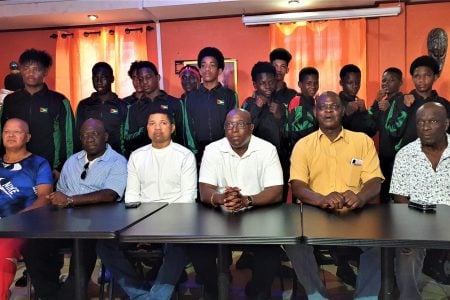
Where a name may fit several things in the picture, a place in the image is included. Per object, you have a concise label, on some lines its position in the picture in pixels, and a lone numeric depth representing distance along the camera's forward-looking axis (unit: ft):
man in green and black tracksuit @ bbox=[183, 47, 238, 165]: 11.59
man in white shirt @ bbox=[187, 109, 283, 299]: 8.68
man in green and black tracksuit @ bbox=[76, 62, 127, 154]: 12.09
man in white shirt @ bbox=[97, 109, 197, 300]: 9.43
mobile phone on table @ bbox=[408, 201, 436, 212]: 7.11
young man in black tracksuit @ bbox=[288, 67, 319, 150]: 11.34
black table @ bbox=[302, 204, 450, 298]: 5.31
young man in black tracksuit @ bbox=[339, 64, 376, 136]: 12.07
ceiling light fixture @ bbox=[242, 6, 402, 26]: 16.88
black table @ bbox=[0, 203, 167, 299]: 6.03
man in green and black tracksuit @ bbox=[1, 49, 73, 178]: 11.19
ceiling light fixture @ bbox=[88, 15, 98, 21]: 17.97
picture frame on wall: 18.56
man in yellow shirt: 8.67
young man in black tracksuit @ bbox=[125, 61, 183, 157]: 11.81
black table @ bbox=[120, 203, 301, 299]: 5.65
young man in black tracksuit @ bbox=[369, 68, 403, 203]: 11.56
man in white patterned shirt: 8.44
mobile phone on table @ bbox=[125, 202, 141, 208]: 8.05
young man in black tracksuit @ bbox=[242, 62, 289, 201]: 11.35
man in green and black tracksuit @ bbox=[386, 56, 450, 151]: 11.07
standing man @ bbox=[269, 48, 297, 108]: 12.37
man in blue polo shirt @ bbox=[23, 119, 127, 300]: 8.32
